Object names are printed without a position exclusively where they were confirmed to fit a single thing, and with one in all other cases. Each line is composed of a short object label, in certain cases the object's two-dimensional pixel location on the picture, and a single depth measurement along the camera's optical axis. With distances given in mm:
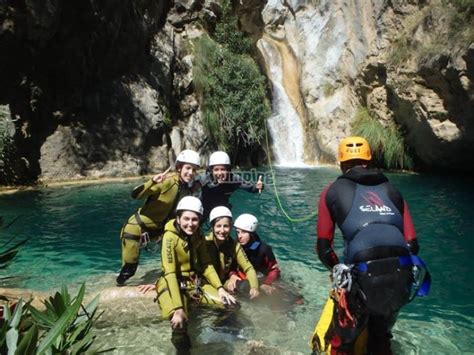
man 3631
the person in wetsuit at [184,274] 4668
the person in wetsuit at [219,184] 6852
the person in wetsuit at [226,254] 5895
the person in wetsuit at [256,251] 6695
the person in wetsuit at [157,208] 6312
